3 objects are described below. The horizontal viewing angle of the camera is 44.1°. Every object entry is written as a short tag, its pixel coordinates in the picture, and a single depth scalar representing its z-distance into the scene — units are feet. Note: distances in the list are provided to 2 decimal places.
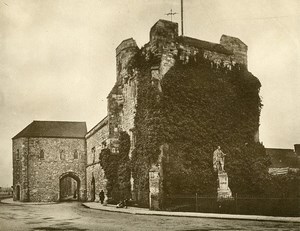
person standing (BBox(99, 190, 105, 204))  95.67
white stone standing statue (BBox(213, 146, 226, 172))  75.15
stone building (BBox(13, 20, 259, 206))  79.05
